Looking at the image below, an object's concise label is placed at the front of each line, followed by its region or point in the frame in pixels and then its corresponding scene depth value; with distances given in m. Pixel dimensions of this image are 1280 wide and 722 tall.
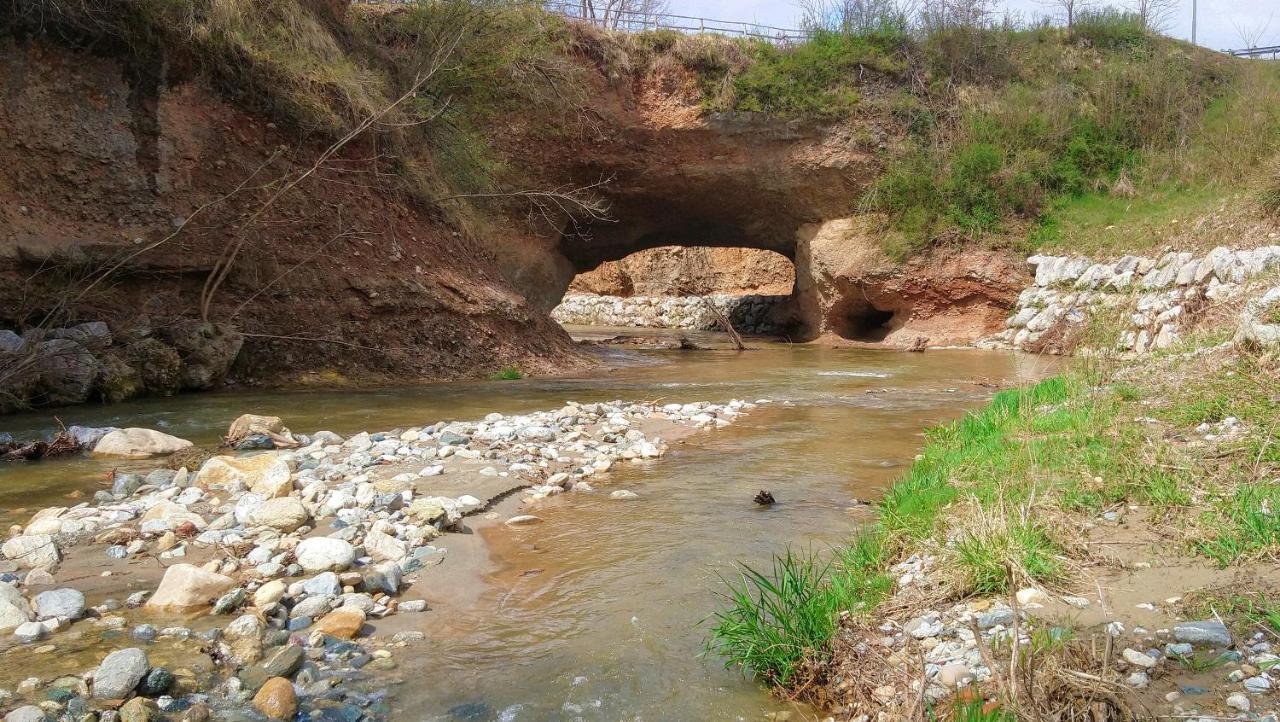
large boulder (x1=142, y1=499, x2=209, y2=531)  4.63
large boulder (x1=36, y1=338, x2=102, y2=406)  9.16
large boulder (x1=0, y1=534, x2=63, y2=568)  4.04
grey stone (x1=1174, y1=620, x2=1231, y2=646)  2.65
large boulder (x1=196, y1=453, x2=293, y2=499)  5.24
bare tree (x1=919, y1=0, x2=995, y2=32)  21.06
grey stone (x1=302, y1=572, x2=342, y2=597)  3.76
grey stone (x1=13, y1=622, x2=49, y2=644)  3.25
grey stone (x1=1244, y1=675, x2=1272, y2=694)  2.38
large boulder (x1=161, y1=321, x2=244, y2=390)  10.51
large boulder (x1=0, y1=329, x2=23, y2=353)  8.73
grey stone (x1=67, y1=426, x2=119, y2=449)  7.02
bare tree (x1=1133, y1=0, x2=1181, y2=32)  21.77
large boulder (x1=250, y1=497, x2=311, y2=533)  4.58
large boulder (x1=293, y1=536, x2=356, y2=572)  4.07
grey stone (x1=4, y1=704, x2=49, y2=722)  2.61
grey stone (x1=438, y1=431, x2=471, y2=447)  6.92
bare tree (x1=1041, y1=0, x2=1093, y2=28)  21.84
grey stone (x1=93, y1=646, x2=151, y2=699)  2.85
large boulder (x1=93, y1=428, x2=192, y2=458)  6.76
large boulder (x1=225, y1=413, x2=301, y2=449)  6.95
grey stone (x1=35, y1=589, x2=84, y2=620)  3.44
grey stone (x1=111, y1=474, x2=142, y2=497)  5.41
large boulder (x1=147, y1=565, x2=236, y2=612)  3.62
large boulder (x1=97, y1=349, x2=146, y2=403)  9.70
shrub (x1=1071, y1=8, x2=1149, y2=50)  21.52
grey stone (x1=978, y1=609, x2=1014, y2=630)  3.03
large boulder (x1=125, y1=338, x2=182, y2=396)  10.15
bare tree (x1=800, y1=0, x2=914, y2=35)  21.00
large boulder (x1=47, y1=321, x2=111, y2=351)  9.42
